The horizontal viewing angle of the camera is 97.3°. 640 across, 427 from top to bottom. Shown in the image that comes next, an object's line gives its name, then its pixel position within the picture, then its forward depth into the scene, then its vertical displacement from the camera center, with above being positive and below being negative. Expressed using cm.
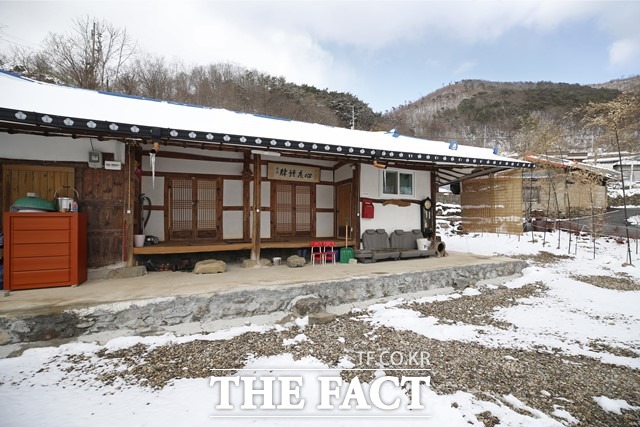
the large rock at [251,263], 586 -95
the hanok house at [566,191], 1130 +155
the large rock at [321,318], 429 -155
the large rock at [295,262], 602 -95
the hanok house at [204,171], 460 +104
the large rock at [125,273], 488 -95
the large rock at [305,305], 445 -140
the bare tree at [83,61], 1358 +780
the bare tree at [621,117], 827 +301
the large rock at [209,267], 533 -93
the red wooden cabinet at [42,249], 389 -45
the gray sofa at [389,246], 668 -76
